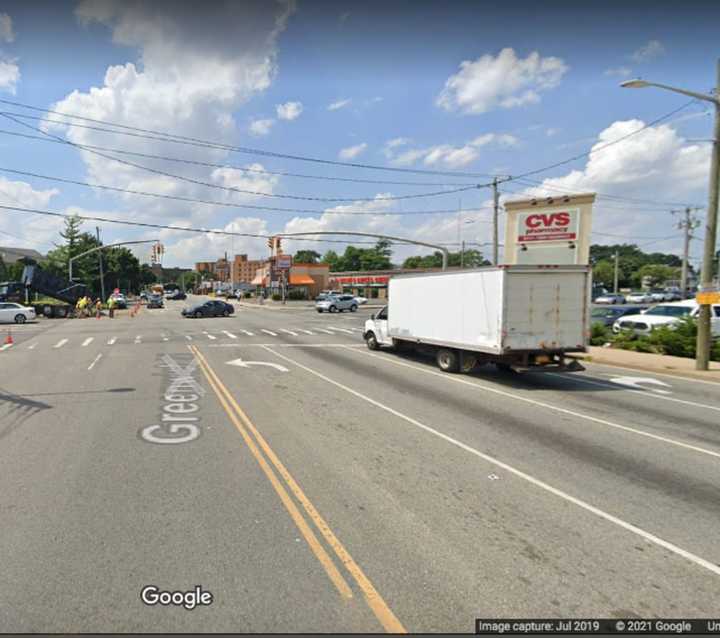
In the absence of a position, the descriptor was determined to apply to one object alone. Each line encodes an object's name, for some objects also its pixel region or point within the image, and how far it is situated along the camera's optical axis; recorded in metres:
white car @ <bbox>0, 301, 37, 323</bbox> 30.33
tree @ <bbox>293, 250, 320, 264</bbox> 195.21
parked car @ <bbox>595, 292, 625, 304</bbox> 59.18
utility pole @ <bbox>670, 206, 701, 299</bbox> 53.19
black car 37.81
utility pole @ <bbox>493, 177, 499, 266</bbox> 26.91
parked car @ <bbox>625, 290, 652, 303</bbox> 59.41
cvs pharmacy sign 25.88
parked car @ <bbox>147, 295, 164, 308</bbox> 55.32
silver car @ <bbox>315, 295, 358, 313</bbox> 45.22
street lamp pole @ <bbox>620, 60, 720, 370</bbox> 12.51
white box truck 10.88
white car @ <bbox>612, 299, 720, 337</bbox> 19.35
